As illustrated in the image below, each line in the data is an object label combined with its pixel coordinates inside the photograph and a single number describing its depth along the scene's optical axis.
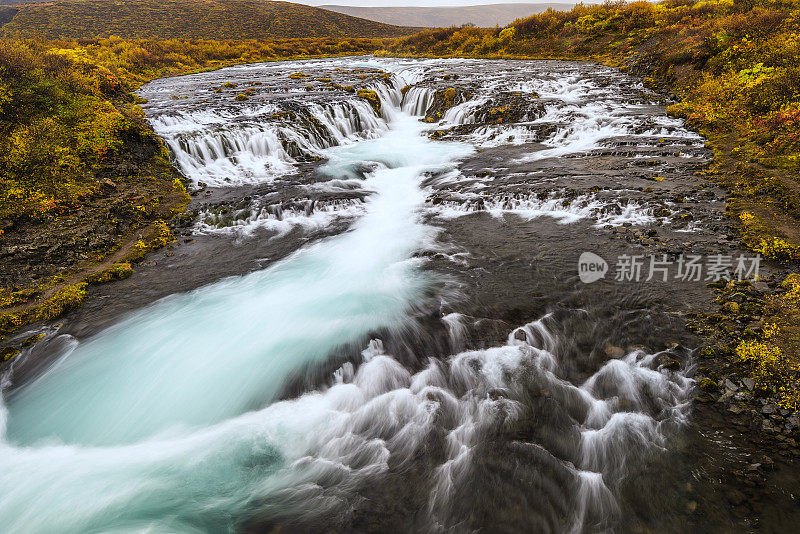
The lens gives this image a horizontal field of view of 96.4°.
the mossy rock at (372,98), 22.17
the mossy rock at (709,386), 5.07
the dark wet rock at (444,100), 21.98
